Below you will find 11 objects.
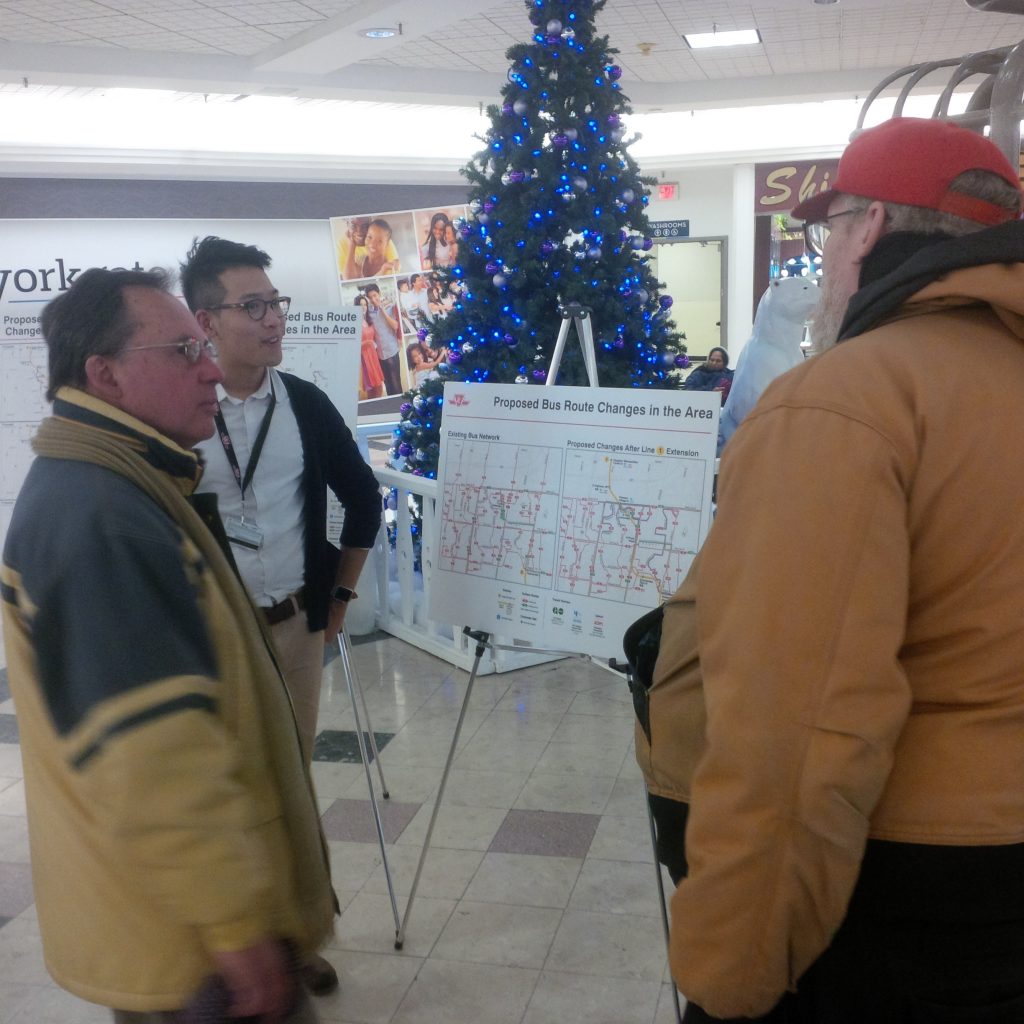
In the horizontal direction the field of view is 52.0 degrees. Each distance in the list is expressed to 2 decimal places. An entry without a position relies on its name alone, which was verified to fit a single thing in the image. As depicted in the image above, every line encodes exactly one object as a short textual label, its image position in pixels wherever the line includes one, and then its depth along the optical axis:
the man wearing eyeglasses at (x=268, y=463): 2.35
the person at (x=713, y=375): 7.84
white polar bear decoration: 4.36
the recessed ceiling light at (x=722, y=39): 7.07
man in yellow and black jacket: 1.11
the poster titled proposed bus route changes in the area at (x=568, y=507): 2.17
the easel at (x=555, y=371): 2.45
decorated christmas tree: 4.60
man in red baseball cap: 1.01
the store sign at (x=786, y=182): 10.67
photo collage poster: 8.74
